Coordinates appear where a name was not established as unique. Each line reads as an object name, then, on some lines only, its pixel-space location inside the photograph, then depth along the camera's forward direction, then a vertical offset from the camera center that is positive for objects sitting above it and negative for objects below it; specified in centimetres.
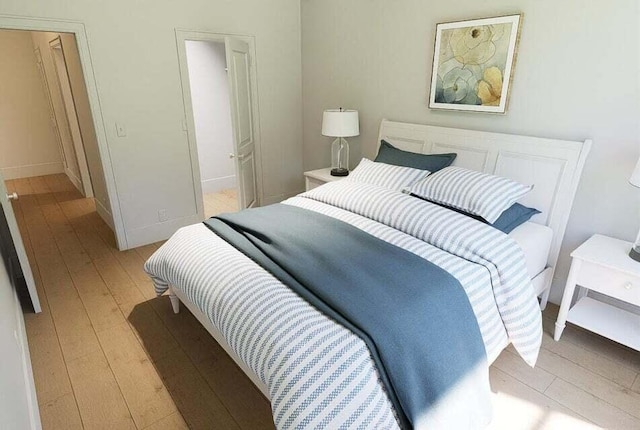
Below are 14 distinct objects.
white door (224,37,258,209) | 323 -16
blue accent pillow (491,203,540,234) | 217 -70
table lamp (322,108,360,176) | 328 -23
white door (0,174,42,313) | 223 -87
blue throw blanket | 132 -79
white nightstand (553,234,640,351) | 188 -96
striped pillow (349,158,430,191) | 263 -54
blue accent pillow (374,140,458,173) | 273 -45
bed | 124 -84
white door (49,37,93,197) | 398 -26
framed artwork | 244 +24
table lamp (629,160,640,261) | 182 -72
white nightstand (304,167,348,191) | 343 -71
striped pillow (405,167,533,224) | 217 -56
